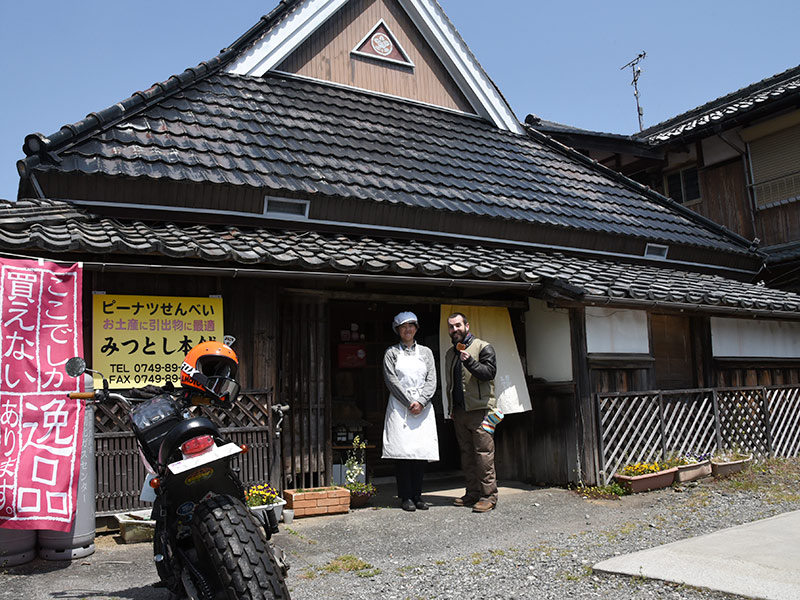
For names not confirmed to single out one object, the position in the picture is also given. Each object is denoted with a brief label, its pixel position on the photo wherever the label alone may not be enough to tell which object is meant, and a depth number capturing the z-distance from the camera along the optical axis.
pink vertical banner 4.96
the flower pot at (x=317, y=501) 6.76
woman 7.09
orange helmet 3.65
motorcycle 2.98
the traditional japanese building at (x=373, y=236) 7.11
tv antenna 25.09
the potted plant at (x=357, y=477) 7.34
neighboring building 13.98
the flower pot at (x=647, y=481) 7.75
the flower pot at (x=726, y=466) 8.54
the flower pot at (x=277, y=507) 5.89
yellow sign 6.36
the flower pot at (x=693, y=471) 8.24
